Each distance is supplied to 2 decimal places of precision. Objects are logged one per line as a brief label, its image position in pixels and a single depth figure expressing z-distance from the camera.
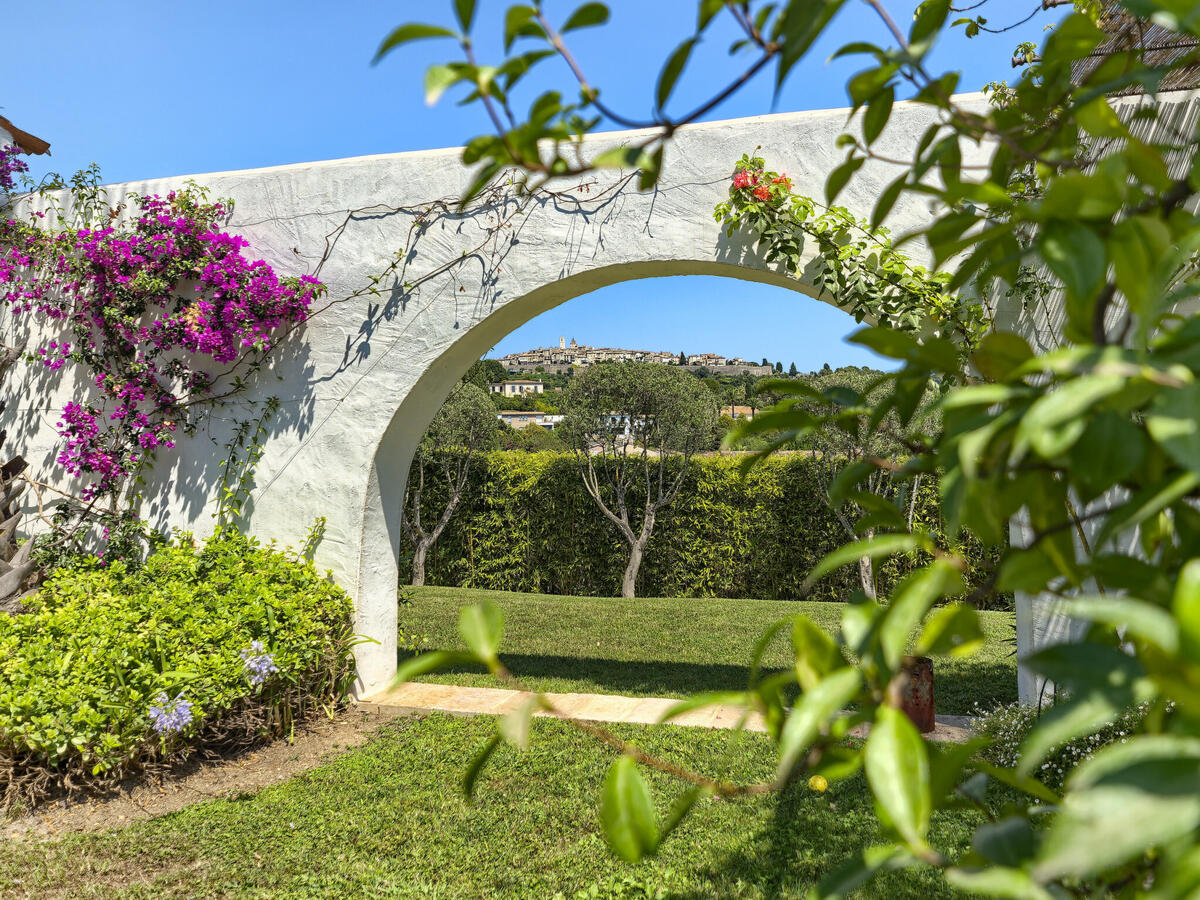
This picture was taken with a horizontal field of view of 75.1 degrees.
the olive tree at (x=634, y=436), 11.08
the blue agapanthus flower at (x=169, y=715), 3.25
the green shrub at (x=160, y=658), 3.22
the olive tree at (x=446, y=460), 11.49
